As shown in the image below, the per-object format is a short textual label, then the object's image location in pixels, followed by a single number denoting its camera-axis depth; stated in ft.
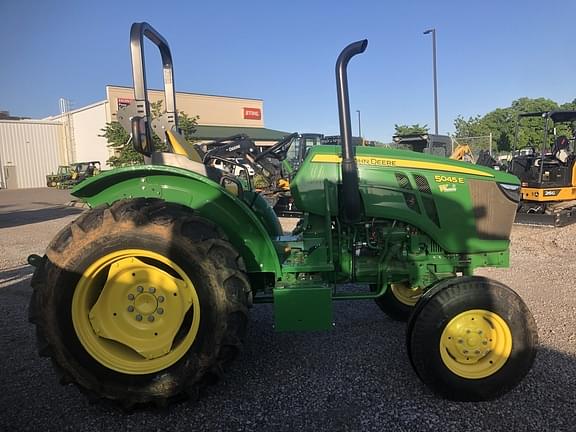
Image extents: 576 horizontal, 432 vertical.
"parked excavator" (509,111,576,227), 33.19
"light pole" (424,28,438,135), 54.08
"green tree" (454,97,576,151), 140.15
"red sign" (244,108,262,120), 148.15
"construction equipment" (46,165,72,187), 111.55
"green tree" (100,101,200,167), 67.51
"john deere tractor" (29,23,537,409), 8.83
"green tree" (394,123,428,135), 141.83
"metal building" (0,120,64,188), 131.75
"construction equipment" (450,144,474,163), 43.84
